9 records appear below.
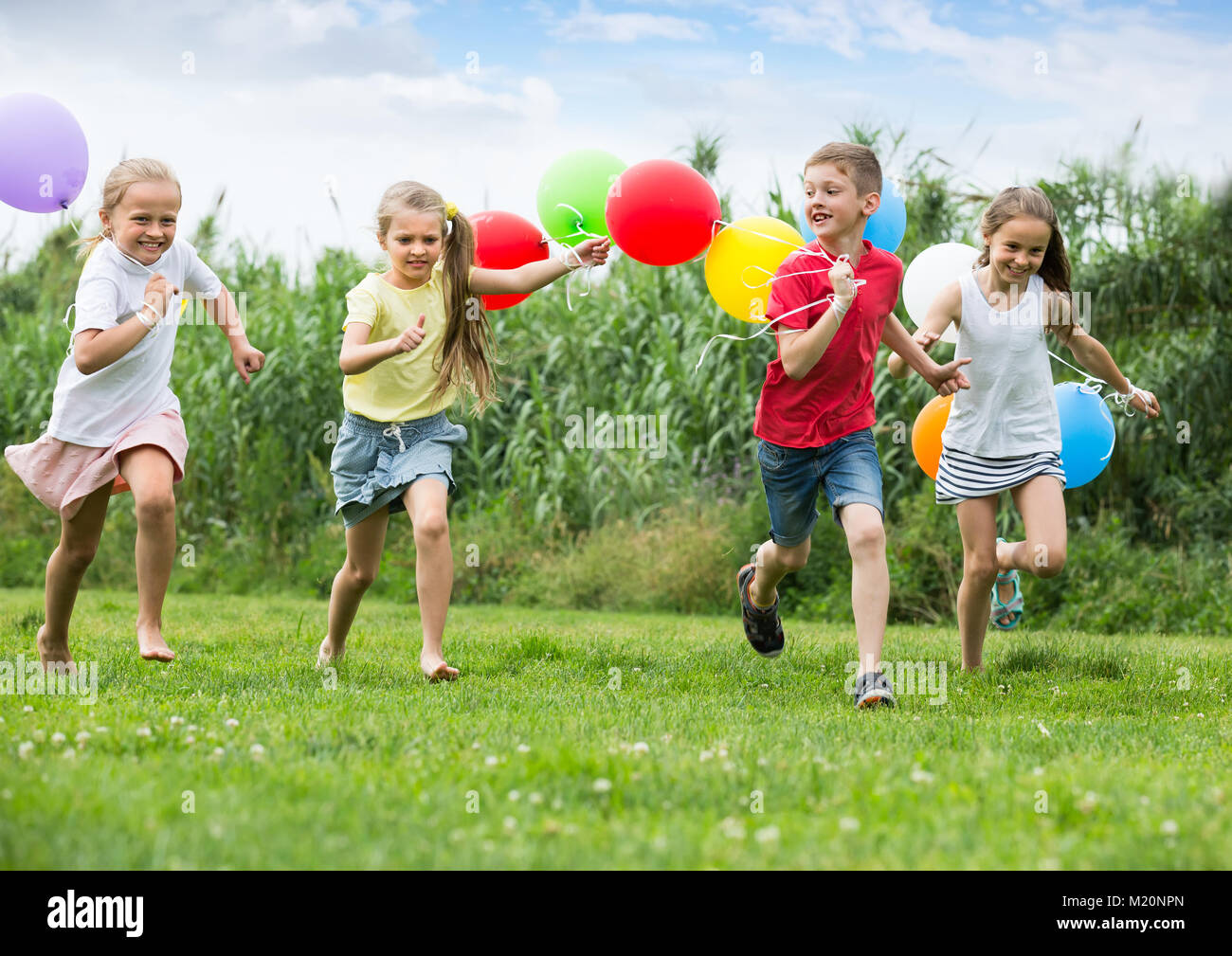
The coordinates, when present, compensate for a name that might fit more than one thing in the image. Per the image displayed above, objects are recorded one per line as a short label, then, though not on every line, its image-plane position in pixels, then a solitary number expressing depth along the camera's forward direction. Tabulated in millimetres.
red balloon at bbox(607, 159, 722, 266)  4676
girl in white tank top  4656
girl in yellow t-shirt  4637
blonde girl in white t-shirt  4469
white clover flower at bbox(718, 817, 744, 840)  2369
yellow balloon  4723
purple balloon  4855
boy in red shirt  4324
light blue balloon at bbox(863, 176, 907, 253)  4844
